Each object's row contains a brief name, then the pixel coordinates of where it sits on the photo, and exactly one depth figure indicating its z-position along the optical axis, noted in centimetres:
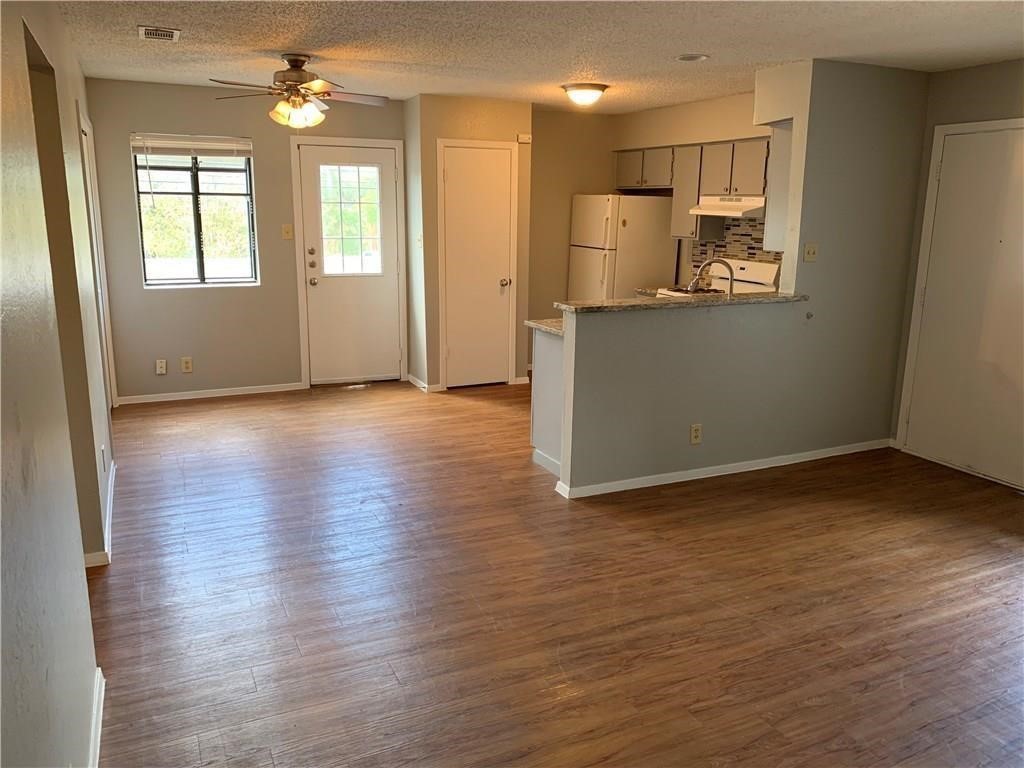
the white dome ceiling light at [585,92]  512
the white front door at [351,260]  617
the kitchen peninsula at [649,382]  407
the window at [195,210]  564
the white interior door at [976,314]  427
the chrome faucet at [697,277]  431
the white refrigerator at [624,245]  658
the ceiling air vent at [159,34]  368
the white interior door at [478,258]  613
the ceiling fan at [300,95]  397
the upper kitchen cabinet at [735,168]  554
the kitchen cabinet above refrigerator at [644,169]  657
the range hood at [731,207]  547
